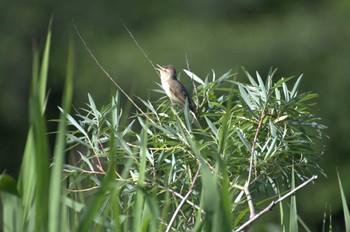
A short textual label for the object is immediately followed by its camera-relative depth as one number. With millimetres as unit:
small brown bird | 8527
